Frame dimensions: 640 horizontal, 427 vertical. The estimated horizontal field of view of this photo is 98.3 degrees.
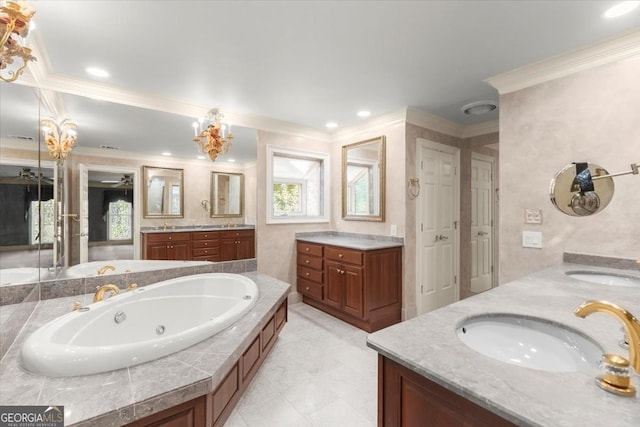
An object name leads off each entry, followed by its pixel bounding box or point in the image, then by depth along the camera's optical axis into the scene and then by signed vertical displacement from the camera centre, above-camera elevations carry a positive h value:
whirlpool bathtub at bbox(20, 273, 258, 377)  1.19 -0.66
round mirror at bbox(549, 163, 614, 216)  1.20 +0.10
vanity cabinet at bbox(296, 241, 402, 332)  2.93 -0.79
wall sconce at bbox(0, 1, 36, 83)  1.11 +0.77
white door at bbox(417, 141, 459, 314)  3.35 -0.18
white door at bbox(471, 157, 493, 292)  3.92 -0.17
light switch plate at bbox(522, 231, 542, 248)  2.21 -0.21
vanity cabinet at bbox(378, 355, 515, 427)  0.67 -0.51
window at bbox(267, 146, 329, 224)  3.55 +0.37
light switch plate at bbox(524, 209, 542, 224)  2.21 -0.02
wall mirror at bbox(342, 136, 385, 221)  3.42 +0.43
